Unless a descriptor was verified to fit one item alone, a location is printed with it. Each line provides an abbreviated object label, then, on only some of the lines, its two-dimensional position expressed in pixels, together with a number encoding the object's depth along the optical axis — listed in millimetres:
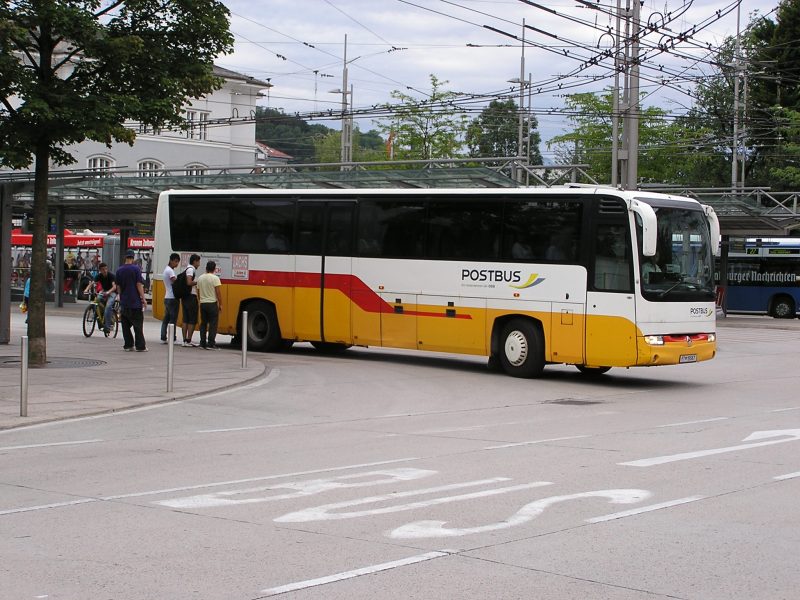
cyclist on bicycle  27719
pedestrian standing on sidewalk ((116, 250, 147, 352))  22359
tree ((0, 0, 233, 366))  17391
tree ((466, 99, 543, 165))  116938
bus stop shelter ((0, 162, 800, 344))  23802
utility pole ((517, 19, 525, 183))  60531
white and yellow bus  18672
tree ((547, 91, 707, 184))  70625
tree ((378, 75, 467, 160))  71062
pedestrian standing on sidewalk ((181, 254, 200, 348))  24109
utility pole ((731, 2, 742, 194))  54934
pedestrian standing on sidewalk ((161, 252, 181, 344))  24094
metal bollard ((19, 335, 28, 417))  13023
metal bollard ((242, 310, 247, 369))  19222
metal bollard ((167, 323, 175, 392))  15669
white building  71688
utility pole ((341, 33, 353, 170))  48906
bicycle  28000
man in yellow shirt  23562
